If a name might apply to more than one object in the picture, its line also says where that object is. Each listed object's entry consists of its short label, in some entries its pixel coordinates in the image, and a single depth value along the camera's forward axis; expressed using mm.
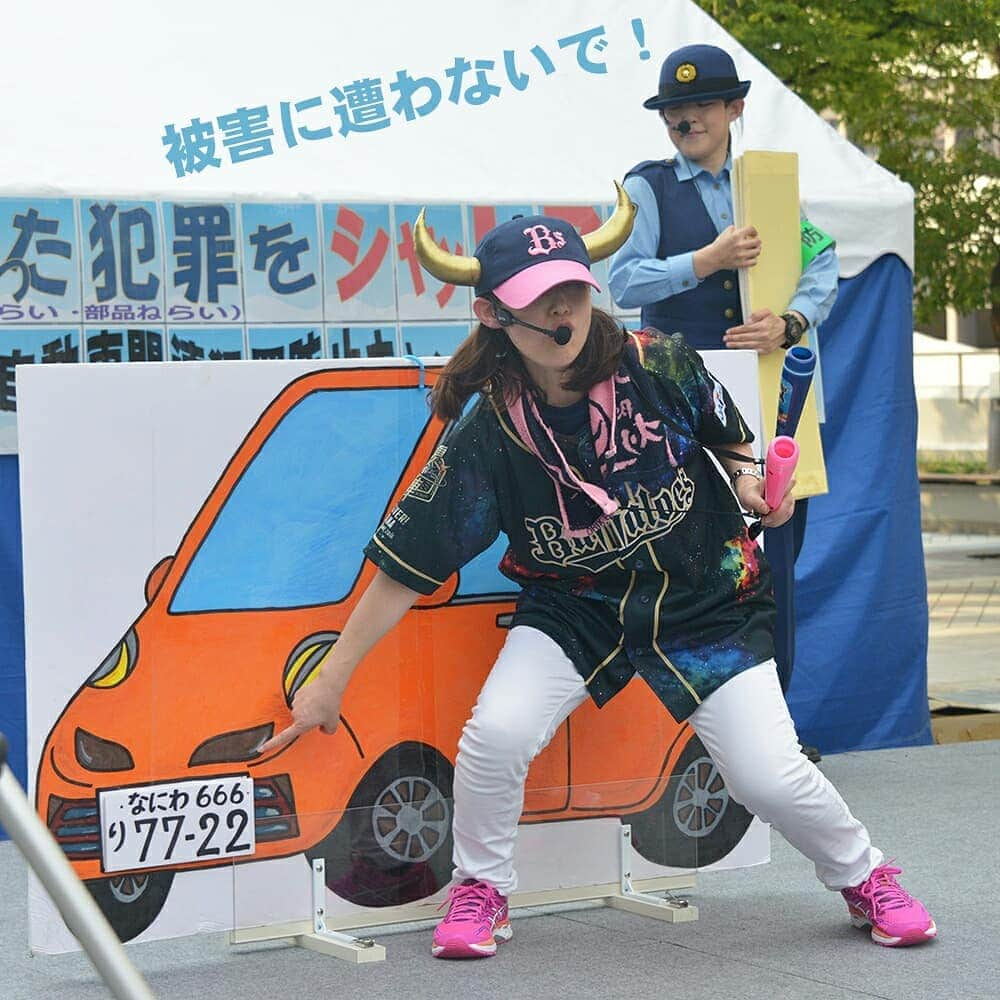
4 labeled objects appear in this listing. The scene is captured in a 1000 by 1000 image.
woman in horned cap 3879
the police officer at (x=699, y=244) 5121
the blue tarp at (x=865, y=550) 6340
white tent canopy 5762
